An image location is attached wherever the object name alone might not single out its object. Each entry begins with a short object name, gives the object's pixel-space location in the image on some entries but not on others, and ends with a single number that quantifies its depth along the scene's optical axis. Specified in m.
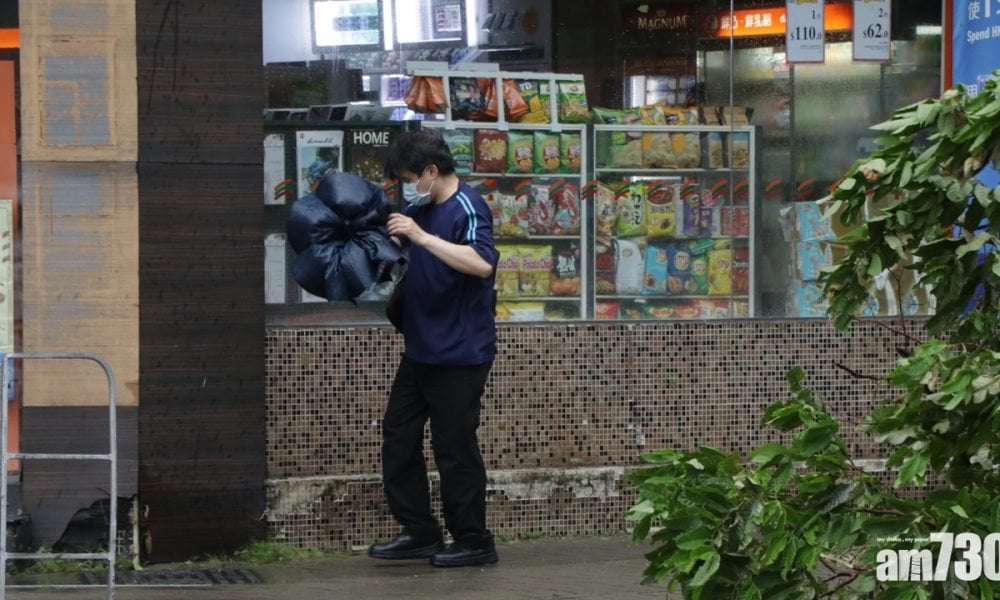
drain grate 13.38
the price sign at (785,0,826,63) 16.69
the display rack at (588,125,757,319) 16.28
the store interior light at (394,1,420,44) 15.63
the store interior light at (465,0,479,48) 15.81
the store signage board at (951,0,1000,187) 16.06
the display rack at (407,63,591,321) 15.92
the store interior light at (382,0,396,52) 15.60
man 13.20
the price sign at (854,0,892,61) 16.89
